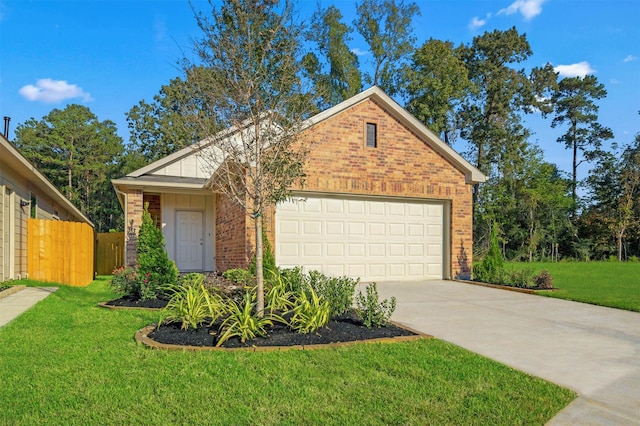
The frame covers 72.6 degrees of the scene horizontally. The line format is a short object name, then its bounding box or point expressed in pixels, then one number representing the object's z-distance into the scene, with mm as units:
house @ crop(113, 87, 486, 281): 11391
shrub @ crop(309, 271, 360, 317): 6172
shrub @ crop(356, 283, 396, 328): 5691
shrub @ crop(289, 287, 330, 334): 5242
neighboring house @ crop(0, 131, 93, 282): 10266
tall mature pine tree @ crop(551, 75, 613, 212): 34938
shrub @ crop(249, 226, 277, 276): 9630
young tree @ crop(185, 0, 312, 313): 5727
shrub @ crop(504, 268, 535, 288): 10945
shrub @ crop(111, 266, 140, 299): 8344
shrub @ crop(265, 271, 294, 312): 5863
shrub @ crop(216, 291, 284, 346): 4883
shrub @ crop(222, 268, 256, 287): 8844
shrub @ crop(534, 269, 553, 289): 10516
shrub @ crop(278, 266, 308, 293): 7217
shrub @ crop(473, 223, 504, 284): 12102
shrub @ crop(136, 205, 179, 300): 8203
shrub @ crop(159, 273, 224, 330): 5496
